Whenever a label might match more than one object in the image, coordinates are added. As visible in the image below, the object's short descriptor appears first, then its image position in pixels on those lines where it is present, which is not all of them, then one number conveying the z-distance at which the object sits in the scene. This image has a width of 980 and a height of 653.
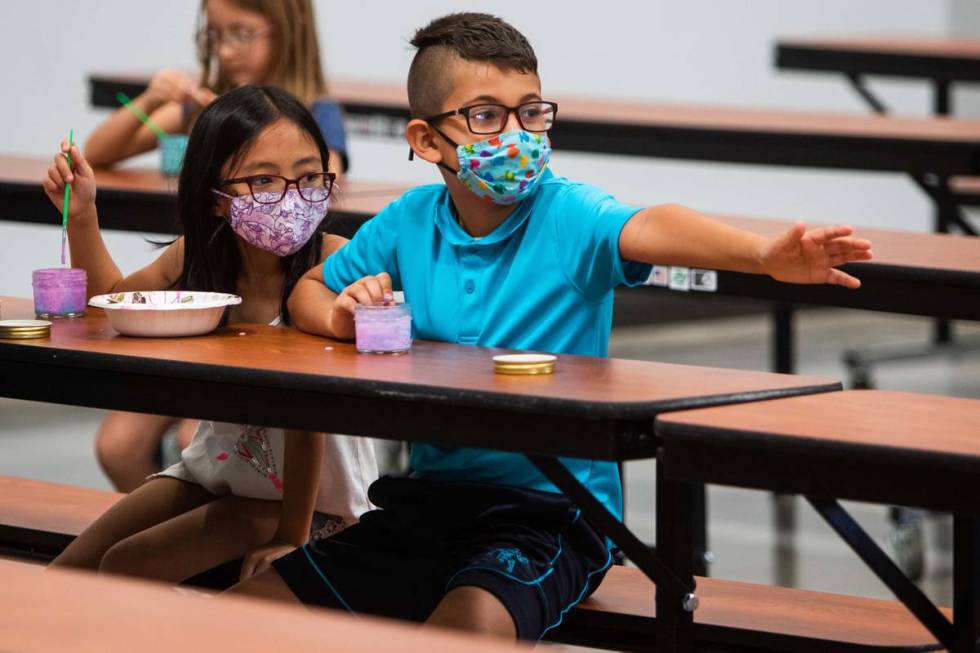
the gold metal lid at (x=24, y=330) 5.43
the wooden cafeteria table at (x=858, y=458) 4.12
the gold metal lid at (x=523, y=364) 4.88
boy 5.14
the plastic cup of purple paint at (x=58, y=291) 5.85
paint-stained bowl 5.45
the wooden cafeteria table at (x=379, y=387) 4.56
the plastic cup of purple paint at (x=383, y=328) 5.21
